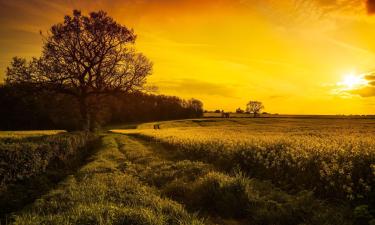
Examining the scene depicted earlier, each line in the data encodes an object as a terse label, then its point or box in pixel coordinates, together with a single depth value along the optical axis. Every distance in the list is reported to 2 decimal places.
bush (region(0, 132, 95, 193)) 9.54
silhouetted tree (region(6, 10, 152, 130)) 28.27
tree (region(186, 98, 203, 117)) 122.56
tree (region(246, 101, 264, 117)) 161.50
